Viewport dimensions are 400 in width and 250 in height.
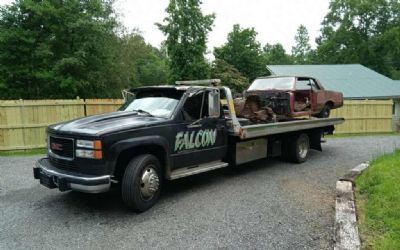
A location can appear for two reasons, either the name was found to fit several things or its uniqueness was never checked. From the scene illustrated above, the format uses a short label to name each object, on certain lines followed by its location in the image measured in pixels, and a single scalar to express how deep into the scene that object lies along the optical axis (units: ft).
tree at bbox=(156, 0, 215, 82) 74.02
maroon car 30.30
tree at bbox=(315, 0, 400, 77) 151.33
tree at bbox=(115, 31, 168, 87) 92.63
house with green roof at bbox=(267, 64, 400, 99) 85.20
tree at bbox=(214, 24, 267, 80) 126.72
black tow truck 15.96
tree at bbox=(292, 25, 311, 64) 281.95
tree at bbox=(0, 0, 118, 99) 60.75
